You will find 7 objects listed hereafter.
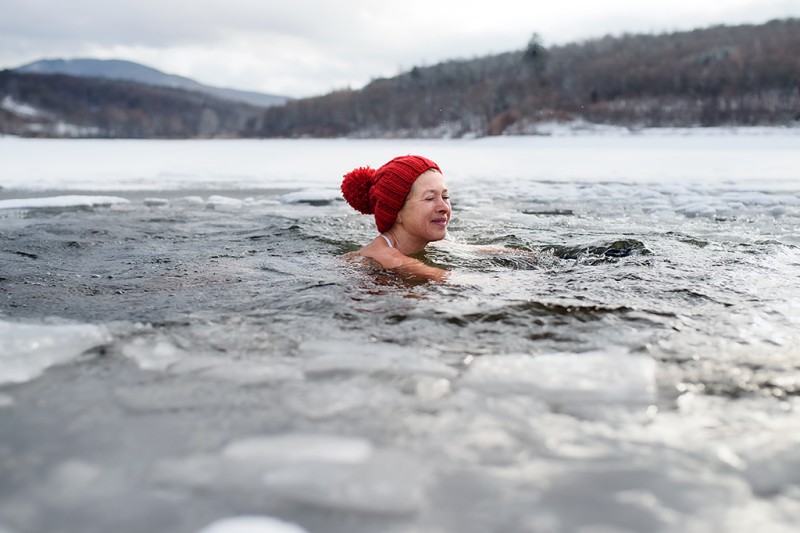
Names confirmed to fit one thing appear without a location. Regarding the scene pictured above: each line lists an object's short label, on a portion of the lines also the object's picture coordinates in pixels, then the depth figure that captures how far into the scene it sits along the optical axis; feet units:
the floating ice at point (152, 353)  6.27
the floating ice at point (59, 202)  23.30
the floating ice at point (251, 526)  3.69
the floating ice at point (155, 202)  25.36
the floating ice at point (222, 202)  25.08
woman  12.32
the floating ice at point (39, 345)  6.07
